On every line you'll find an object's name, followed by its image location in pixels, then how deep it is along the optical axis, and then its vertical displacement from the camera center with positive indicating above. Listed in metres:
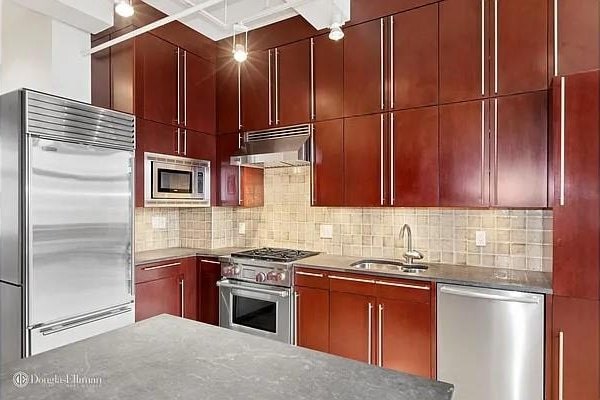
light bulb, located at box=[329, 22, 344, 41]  2.15 +0.98
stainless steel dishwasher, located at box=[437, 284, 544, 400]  2.14 -0.87
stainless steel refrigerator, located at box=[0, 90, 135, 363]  2.22 -0.14
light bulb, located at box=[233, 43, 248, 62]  2.23 +0.89
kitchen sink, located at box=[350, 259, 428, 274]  2.92 -0.54
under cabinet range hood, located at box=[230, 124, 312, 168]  3.27 +0.49
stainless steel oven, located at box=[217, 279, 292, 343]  3.06 -0.95
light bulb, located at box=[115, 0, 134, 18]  1.86 +0.98
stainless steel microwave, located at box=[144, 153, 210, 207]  3.20 +0.18
